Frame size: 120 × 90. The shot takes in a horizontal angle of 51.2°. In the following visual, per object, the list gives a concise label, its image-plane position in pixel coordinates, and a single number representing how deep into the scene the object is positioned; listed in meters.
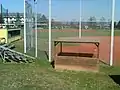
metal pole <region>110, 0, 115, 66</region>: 4.88
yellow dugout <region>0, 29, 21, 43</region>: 9.10
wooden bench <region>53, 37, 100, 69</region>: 4.43
